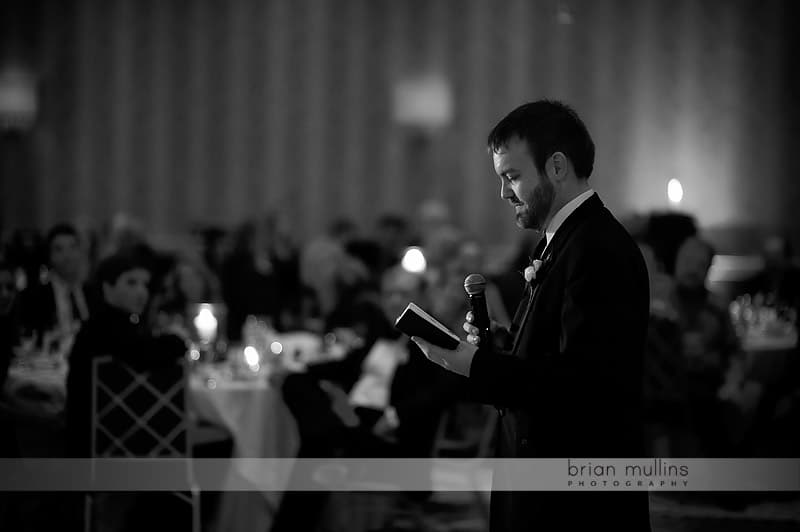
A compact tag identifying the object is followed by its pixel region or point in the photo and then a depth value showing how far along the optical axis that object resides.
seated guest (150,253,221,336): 5.64
